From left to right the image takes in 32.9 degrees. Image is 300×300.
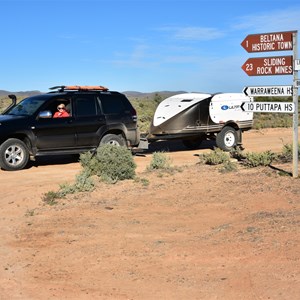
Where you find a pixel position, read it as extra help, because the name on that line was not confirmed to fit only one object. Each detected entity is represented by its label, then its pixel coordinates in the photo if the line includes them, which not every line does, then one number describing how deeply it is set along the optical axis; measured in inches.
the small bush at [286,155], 486.0
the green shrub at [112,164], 403.2
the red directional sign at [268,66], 395.5
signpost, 390.6
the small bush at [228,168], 433.7
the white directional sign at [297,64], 386.3
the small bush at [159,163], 454.9
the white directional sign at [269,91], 398.0
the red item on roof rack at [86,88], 533.3
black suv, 475.2
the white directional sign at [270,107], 398.9
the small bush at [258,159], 455.8
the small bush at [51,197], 330.3
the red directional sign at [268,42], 392.5
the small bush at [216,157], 476.4
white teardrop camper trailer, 591.2
